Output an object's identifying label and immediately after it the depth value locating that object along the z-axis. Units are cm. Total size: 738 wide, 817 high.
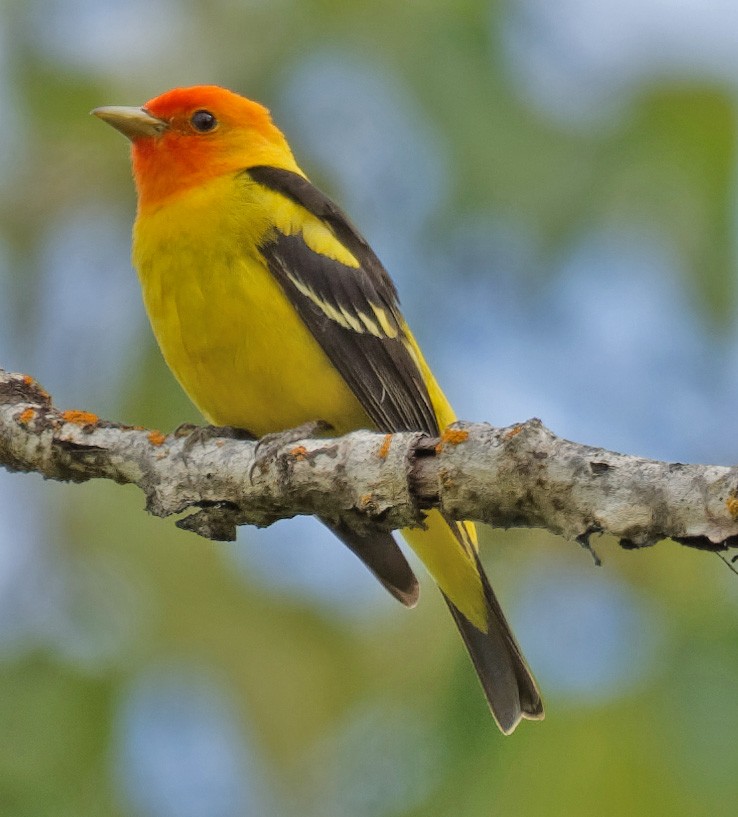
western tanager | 859
